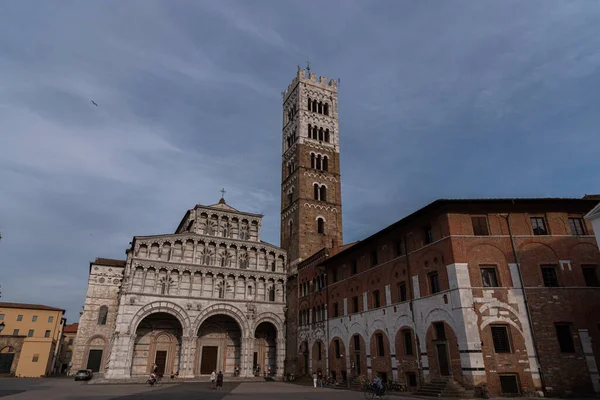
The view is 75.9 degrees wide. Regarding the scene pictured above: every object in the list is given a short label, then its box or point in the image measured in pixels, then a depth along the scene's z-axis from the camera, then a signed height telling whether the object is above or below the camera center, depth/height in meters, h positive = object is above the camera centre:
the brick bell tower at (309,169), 46.81 +22.59
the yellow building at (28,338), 49.72 +1.80
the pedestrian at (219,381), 28.79 -2.07
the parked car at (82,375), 39.88 -2.30
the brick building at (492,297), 20.53 +2.91
